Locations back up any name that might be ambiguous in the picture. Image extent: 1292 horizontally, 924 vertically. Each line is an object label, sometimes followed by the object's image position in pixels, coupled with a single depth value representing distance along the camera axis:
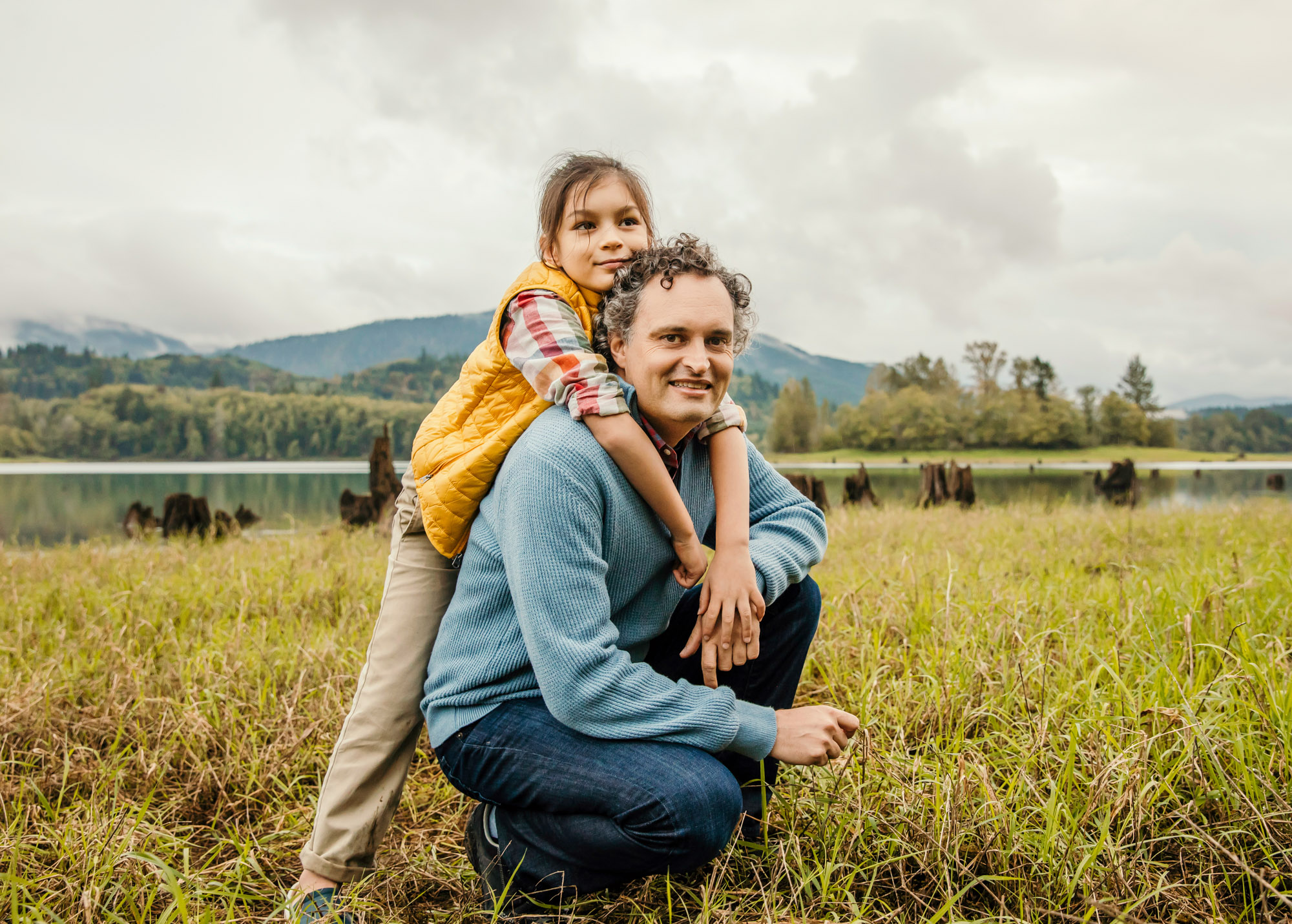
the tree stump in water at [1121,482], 11.92
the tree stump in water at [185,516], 8.28
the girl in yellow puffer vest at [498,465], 1.75
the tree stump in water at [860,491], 11.27
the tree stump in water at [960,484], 10.88
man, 1.54
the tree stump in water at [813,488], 9.30
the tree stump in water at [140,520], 8.72
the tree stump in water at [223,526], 7.88
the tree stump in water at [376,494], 8.73
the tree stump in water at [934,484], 11.20
